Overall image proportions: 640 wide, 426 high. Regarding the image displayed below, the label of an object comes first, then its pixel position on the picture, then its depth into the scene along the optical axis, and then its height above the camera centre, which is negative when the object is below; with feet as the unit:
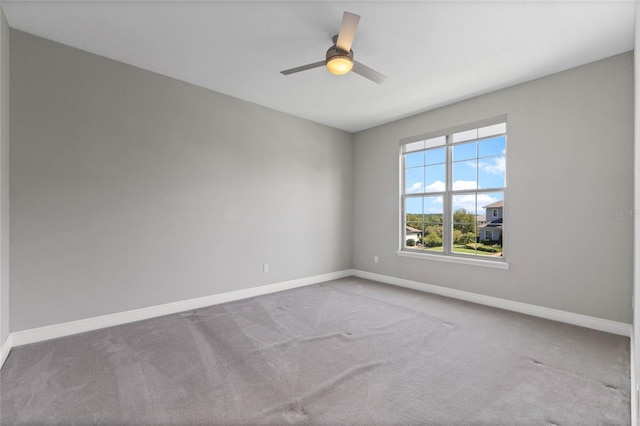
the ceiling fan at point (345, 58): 7.05 +4.34
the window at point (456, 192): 12.78 +1.13
